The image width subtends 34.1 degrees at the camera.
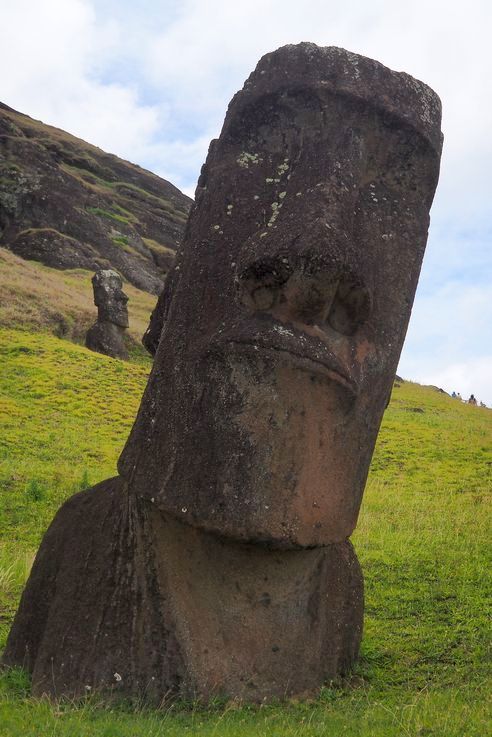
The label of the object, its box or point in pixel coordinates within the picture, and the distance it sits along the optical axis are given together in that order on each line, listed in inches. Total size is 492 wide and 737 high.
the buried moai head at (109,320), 1038.4
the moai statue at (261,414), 167.3
